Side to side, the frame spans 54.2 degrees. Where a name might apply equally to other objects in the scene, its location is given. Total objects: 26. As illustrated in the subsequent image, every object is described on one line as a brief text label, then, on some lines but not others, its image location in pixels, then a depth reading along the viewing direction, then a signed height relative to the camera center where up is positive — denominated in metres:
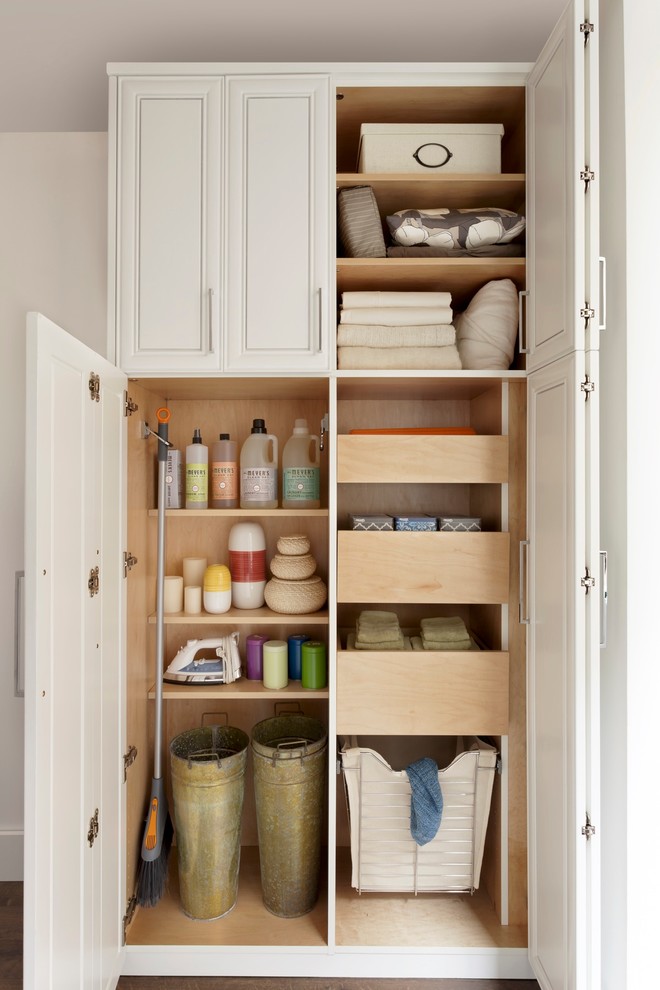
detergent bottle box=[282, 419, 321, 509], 2.04 +0.09
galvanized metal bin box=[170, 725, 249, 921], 1.88 -0.96
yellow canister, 2.06 -0.28
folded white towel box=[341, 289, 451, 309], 1.83 +0.58
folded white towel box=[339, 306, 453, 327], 1.83 +0.53
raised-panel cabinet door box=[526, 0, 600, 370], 1.43 +0.74
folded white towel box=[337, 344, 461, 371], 1.81 +0.41
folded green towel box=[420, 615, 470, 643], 1.89 -0.38
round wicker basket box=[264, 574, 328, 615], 2.00 -0.29
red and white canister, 2.10 -0.21
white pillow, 1.83 +0.50
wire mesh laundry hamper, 1.87 -0.95
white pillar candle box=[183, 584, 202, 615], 2.09 -0.32
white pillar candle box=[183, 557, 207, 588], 2.17 -0.23
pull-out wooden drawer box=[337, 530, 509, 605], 1.83 -0.18
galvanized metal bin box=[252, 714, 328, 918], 1.89 -0.95
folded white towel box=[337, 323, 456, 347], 1.81 +0.47
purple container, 2.10 -0.51
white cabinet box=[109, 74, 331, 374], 1.77 +0.77
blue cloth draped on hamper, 1.81 -0.85
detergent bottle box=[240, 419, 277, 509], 2.04 +0.10
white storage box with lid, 1.81 +1.00
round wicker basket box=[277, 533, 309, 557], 2.07 -0.14
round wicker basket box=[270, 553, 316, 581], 2.04 -0.21
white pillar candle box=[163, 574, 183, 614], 2.08 -0.30
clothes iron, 2.02 -0.52
